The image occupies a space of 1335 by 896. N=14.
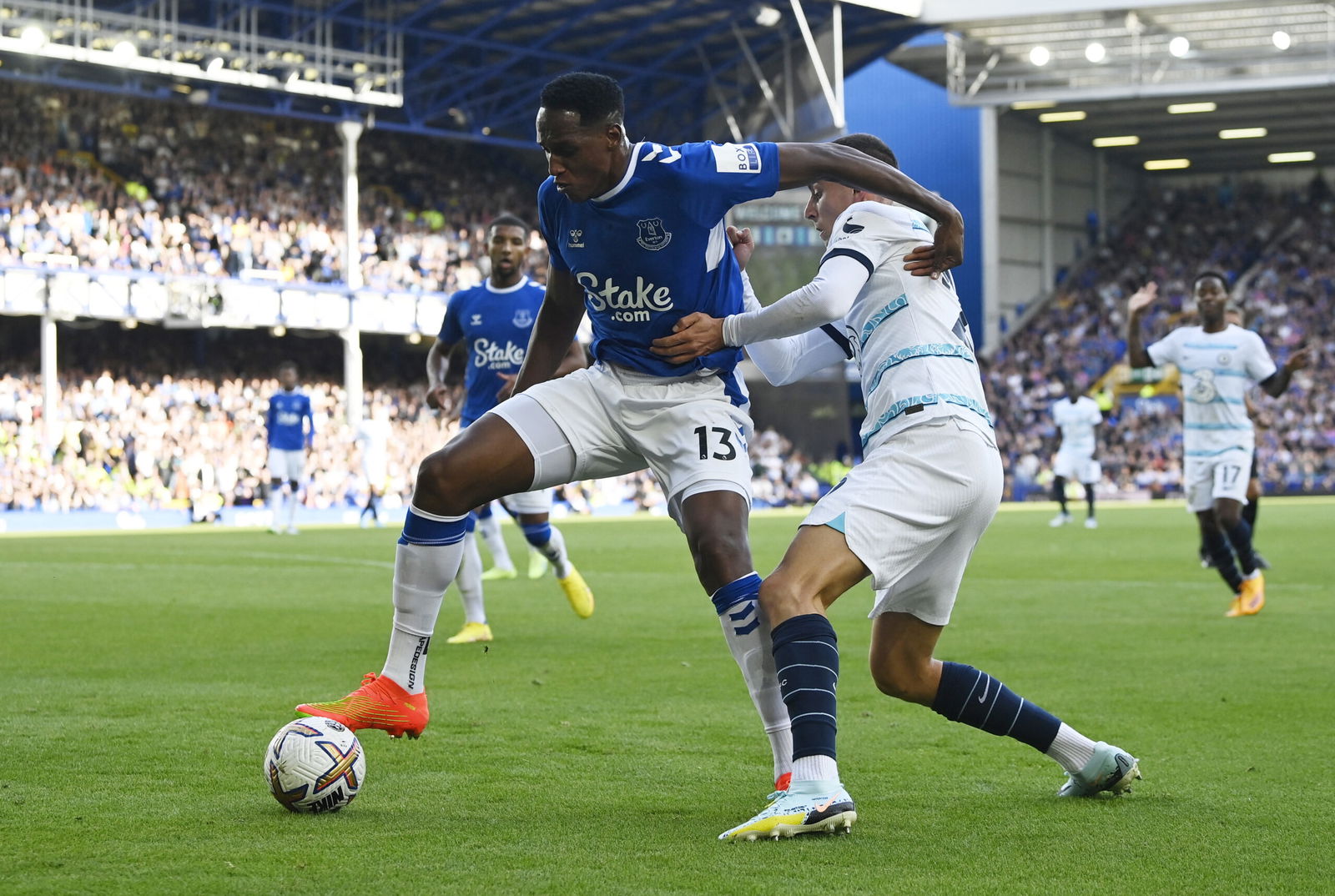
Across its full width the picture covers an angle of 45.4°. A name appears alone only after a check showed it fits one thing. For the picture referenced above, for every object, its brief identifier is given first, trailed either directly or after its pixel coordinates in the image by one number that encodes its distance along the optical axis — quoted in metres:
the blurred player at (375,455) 28.95
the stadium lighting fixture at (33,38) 30.84
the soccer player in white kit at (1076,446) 26.73
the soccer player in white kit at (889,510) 4.34
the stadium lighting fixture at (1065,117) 47.10
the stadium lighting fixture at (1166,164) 52.97
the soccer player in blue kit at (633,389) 4.85
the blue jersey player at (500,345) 10.39
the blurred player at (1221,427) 11.27
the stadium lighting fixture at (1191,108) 45.34
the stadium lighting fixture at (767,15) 38.59
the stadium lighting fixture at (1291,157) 51.53
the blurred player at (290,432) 24.08
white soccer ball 4.57
